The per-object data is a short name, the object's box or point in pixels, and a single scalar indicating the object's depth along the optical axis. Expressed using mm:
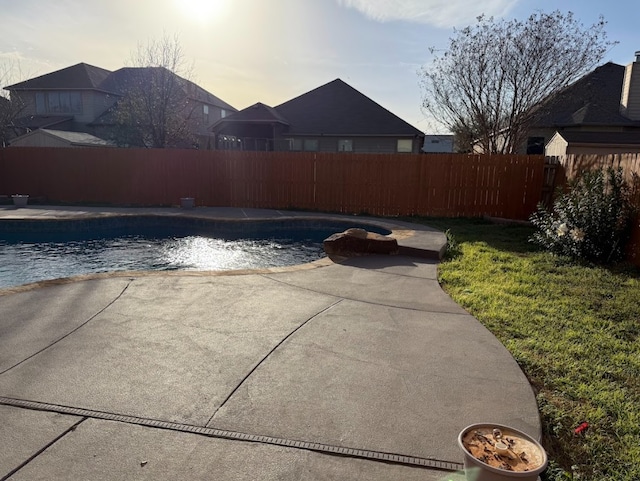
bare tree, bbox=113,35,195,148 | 17875
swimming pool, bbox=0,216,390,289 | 7324
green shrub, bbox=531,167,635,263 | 5754
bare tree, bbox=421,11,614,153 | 11750
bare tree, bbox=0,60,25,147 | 20469
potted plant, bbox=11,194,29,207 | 12328
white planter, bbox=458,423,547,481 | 1541
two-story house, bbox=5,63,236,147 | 23984
